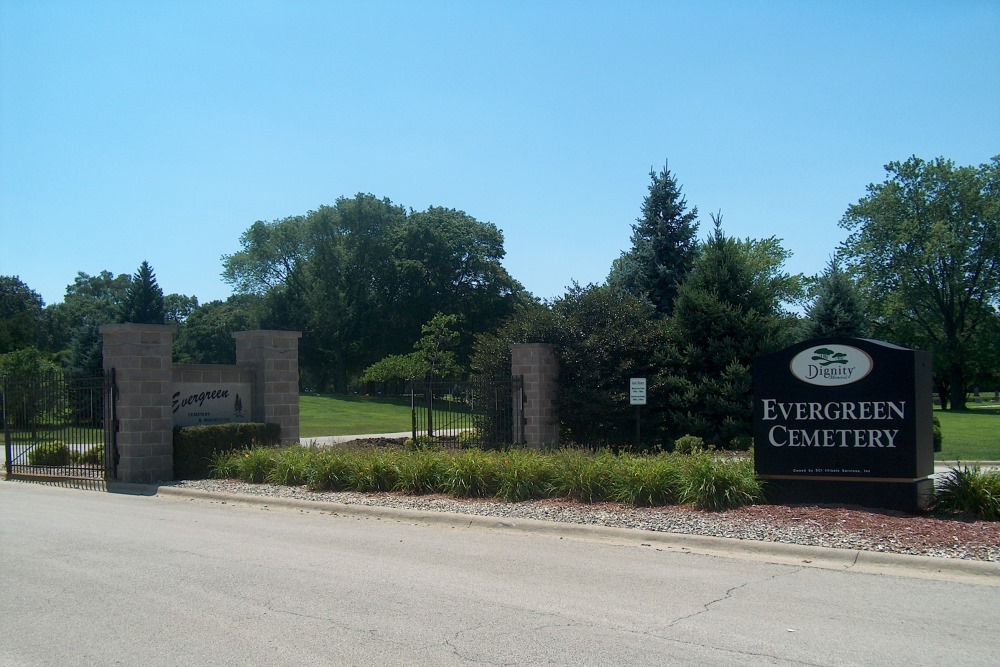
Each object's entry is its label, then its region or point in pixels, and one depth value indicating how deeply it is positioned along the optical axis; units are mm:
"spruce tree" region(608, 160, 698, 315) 28250
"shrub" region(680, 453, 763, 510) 10875
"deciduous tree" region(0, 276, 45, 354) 55438
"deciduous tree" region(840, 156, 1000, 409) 56250
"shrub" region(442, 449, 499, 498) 12852
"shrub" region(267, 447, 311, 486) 14930
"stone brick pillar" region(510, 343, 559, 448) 19016
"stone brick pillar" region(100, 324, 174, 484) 16438
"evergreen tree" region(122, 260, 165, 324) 54656
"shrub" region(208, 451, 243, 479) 16266
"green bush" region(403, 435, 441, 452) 18797
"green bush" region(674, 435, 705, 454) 17766
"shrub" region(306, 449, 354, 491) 14242
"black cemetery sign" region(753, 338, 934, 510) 10305
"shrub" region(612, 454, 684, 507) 11414
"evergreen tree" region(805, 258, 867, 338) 33875
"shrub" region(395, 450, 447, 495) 13391
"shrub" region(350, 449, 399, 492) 13789
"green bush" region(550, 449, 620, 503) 11891
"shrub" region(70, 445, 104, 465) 17531
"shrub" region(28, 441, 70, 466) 18922
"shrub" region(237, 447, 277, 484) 15570
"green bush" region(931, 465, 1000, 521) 9656
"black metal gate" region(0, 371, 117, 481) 16953
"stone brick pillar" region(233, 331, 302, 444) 18719
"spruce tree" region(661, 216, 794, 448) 19781
